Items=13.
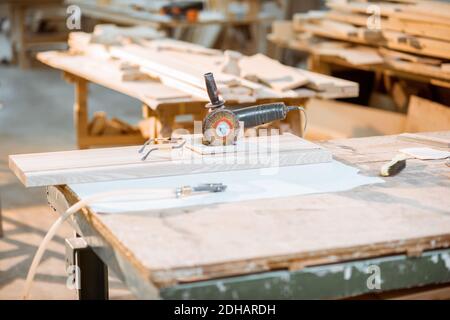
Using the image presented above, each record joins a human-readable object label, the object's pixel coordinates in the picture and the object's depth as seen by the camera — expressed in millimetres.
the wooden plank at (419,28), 5109
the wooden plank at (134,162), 2424
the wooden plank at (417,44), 5105
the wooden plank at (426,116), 4957
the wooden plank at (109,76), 4324
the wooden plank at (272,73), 4502
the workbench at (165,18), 7957
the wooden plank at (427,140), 3057
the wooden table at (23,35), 10344
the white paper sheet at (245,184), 2254
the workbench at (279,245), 1871
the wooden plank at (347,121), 5492
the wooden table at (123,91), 4336
